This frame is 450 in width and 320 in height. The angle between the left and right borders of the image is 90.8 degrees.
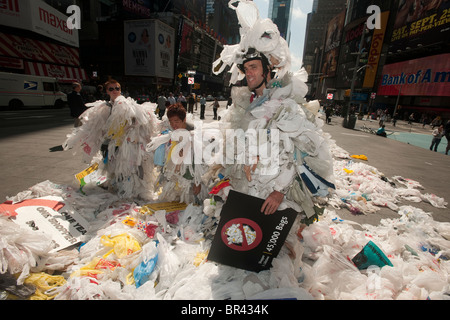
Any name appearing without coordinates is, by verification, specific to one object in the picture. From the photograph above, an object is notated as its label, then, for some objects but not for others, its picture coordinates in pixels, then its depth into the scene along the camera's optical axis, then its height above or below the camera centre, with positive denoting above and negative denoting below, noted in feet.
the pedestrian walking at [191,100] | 58.29 +1.11
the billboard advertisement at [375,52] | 132.98 +40.07
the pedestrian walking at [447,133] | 33.90 -1.39
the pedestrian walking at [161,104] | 43.62 -0.33
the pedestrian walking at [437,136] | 35.04 -1.97
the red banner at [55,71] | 66.59 +7.58
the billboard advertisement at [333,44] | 189.06 +62.73
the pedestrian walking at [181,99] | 49.49 +0.98
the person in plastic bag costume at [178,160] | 10.59 -2.67
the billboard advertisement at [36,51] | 61.87 +13.39
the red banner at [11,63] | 59.52 +7.50
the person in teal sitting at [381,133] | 49.03 -3.03
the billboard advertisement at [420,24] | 86.58 +42.28
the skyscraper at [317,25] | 360.73 +160.04
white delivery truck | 49.72 +0.14
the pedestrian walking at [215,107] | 59.66 -0.20
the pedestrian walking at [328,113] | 69.72 +0.52
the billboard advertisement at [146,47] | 108.58 +26.68
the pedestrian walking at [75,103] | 24.98 -0.77
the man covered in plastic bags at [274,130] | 6.31 -0.54
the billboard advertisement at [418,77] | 88.53 +19.87
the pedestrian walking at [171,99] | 46.19 +0.78
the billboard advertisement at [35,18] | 60.90 +21.89
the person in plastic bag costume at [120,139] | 11.65 -2.14
